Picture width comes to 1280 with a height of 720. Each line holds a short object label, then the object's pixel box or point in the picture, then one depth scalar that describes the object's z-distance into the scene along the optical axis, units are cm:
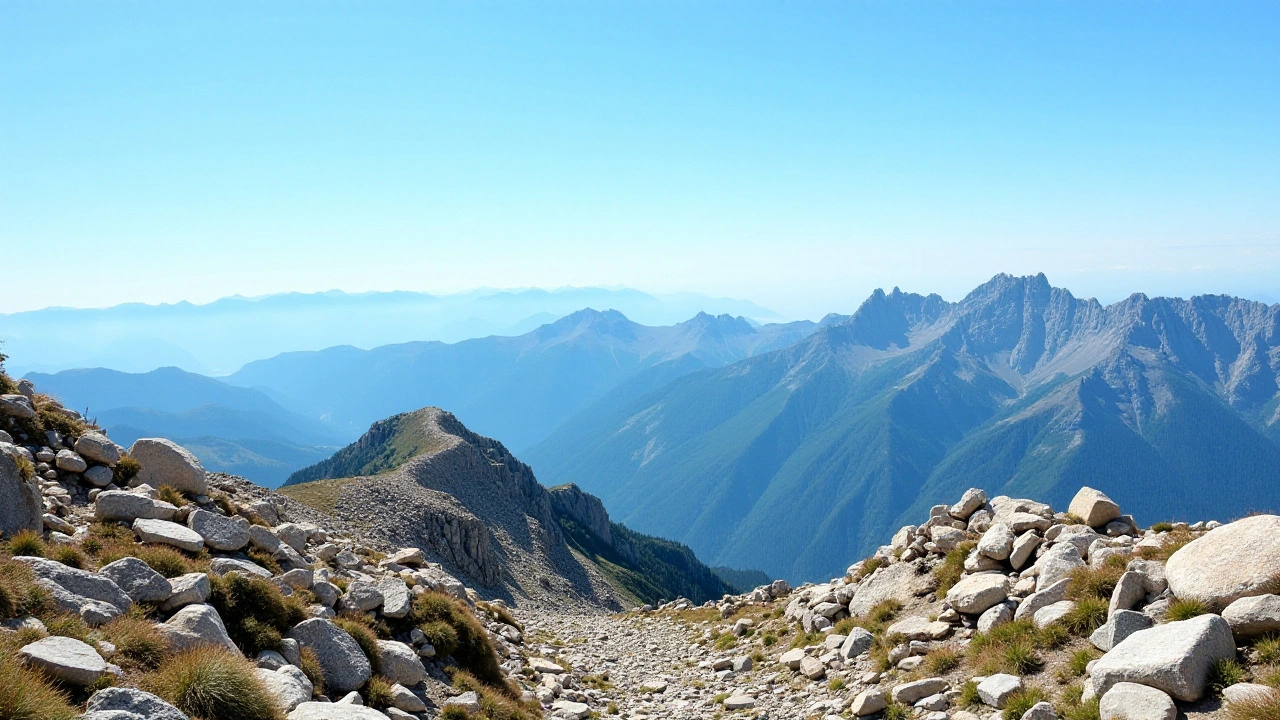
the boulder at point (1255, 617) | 1159
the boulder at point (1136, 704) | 1065
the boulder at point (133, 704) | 741
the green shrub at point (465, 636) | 1808
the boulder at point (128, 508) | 1484
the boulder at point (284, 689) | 1012
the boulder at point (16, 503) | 1251
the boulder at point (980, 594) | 1736
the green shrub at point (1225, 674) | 1097
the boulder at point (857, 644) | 1925
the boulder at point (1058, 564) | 1662
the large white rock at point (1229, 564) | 1263
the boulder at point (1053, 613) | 1484
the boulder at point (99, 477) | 1688
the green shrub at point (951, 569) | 2033
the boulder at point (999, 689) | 1303
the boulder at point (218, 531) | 1564
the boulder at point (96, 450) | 1752
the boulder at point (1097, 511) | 2033
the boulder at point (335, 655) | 1312
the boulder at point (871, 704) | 1539
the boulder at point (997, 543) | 1920
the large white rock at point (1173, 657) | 1094
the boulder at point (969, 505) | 2442
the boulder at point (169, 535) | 1441
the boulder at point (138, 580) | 1158
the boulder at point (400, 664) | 1478
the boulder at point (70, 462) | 1655
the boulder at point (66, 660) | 810
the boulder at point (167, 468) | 1806
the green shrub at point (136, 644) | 968
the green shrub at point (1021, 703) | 1252
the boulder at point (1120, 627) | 1312
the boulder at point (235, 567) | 1404
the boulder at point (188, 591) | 1190
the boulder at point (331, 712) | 973
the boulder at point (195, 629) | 1060
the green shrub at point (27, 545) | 1178
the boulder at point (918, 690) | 1488
